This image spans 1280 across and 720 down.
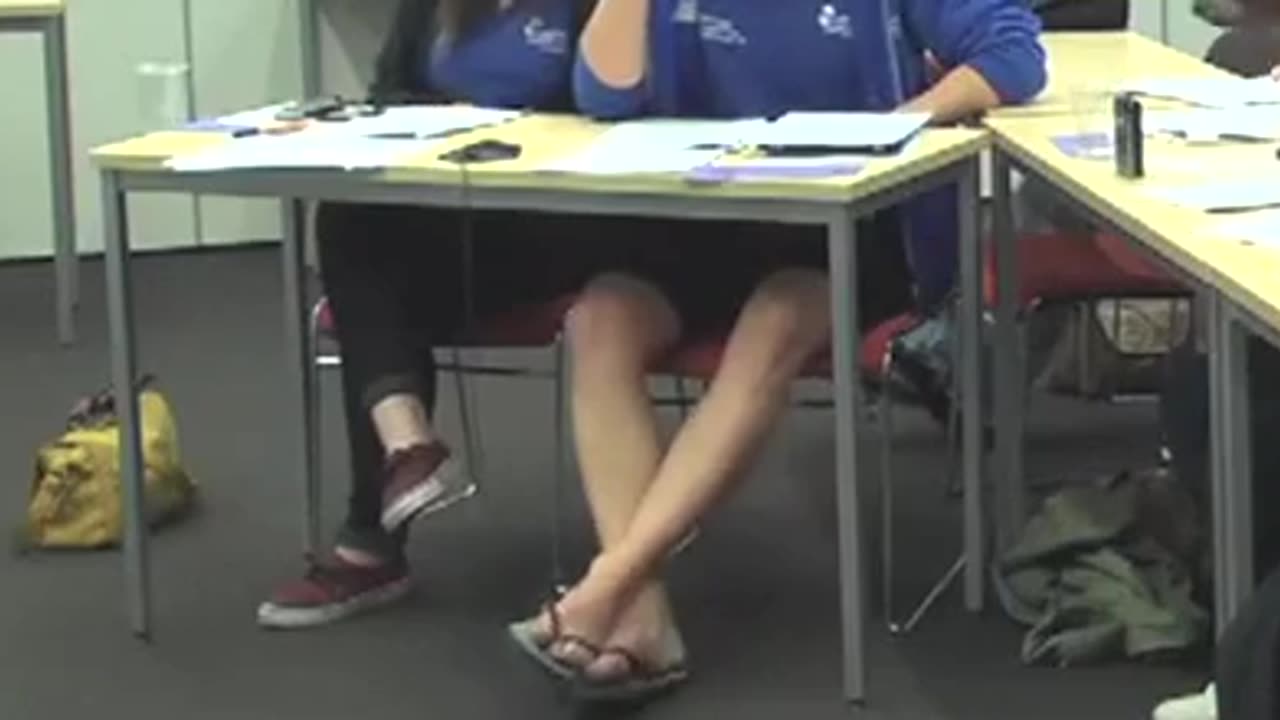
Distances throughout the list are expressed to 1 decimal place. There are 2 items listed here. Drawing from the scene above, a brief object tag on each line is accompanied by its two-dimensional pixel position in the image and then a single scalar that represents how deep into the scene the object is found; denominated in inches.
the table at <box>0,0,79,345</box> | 192.5
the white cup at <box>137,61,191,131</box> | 238.2
